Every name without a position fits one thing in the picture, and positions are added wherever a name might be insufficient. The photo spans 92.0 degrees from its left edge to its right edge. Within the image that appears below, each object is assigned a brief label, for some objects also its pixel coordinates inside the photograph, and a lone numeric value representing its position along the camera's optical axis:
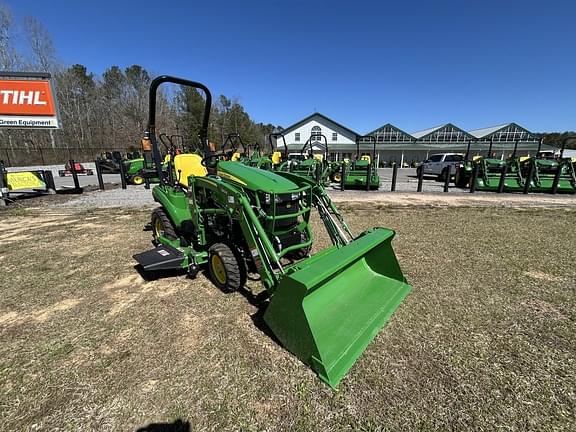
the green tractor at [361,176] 12.29
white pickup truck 17.50
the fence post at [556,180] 10.76
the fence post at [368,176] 11.96
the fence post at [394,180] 11.88
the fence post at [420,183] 11.74
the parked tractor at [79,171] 17.95
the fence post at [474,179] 11.34
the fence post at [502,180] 11.15
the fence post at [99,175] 11.22
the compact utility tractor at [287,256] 2.15
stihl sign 8.94
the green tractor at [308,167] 12.34
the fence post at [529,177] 10.84
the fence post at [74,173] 10.99
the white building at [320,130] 42.03
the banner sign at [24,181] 9.11
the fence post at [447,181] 11.58
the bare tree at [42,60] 27.45
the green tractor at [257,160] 12.55
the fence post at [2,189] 8.49
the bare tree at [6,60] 23.37
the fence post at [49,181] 10.14
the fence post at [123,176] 12.53
